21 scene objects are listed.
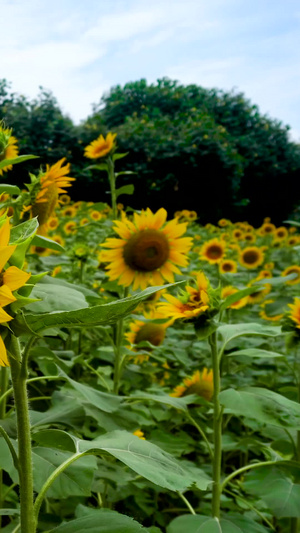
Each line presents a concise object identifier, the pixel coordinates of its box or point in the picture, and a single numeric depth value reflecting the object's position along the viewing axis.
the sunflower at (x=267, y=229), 5.96
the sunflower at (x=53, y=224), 3.35
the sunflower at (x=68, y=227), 3.79
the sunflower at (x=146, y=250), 1.58
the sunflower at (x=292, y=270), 2.75
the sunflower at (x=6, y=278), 0.45
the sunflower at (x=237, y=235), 5.51
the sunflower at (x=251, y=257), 3.71
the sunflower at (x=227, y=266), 3.31
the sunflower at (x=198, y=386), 1.57
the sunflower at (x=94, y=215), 4.73
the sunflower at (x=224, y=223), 7.28
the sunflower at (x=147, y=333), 1.85
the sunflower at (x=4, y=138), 1.07
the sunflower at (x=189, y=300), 1.07
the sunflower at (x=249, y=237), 5.47
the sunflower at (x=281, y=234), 5.53
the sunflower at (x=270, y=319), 2.49
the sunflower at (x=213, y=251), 3.26
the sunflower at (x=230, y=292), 1.86
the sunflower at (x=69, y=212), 5.26
